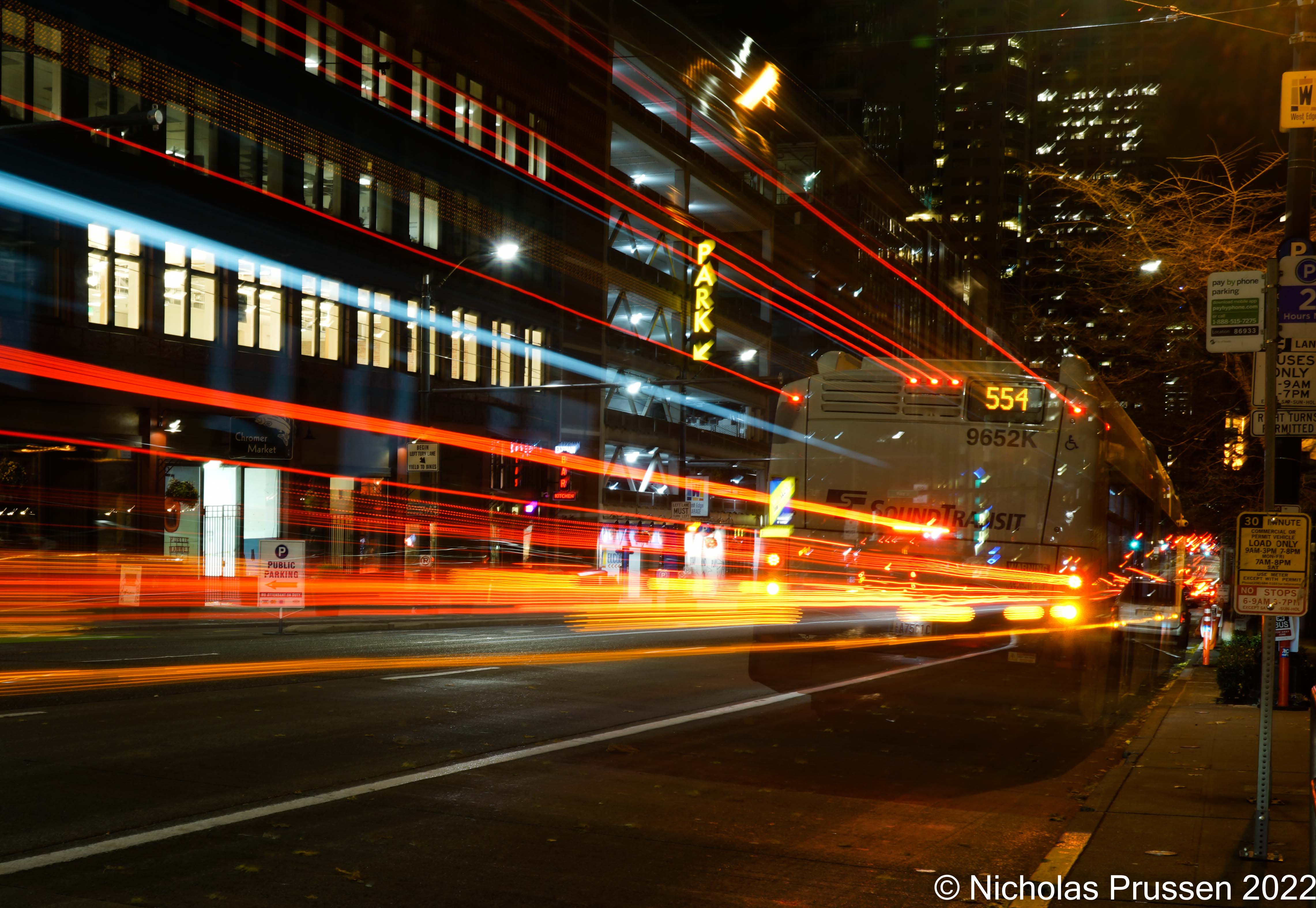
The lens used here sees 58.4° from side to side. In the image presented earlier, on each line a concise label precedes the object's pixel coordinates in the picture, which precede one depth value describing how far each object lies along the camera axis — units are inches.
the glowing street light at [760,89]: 2335.1
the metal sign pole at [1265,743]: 261.9
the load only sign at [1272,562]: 273.3
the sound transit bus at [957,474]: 561.3
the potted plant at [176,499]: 1131.3
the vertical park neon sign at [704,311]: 940.6
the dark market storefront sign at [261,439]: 1190.3
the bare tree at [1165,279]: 562.6
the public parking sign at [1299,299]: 305.7
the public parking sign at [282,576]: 853.8
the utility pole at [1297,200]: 402.3
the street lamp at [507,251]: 1071.0
